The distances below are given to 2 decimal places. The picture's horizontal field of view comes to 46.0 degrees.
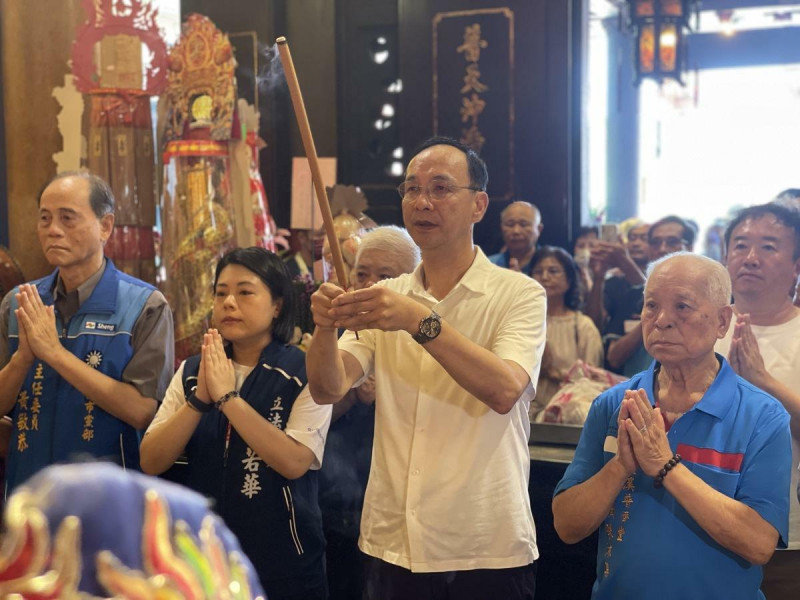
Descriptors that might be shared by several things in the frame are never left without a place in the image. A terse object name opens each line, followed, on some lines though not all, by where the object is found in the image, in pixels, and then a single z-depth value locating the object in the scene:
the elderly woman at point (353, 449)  2.73
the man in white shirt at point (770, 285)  2.49
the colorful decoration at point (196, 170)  3.83
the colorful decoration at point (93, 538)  0.56
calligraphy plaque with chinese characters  5.93
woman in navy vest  2.31
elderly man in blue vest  2.57
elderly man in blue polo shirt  1.88
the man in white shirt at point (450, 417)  2.04
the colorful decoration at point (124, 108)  3.72
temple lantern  7.07
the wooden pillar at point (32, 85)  3.83
